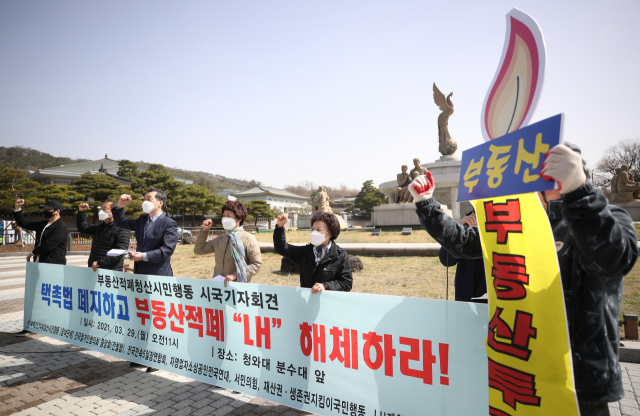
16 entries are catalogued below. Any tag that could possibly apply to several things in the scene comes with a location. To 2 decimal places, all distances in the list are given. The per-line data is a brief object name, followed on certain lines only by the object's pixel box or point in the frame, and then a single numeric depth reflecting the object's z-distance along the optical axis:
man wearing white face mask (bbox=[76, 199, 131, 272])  4.63
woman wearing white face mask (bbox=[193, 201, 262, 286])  3.53
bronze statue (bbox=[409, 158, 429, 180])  17.67
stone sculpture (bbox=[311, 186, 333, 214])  18.58
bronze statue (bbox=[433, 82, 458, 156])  21.08
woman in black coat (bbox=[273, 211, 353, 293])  3.02
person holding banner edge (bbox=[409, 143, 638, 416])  1.26
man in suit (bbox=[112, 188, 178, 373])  3.80
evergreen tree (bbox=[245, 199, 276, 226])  44.84
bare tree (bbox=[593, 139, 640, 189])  37.00
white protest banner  2.14
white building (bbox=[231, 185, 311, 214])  71.38
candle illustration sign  1.41
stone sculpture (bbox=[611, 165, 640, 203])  20.23
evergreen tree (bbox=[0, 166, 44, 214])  21.09
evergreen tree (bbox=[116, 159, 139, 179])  36.58
